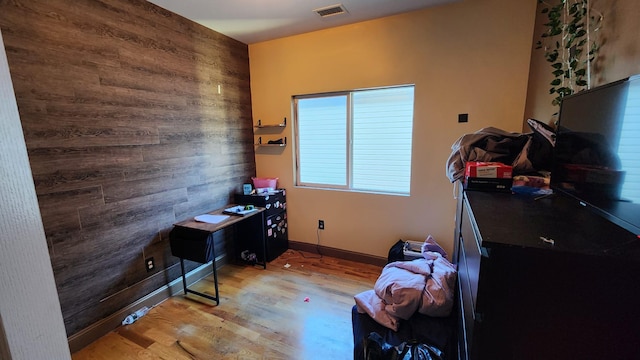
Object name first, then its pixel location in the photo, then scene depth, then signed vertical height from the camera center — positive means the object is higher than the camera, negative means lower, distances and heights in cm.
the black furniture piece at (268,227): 296 -102
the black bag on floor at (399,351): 114 -97
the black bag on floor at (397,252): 247 -112
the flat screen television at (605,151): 75 -6
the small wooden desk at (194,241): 222 -87
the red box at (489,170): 130 -18
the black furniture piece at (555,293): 63 -42
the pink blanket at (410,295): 141 -89
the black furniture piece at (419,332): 130 -104
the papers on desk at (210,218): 242 -74
